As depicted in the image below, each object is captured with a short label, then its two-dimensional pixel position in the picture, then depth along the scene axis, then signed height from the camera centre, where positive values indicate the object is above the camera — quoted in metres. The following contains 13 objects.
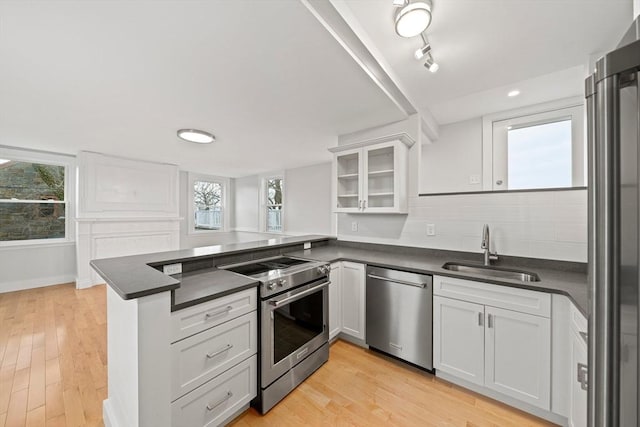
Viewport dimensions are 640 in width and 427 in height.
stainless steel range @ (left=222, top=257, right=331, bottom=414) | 1.61 -0.82
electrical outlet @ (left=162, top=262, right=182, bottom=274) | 1.68 -0.39
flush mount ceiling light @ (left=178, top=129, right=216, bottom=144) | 3.08 +1.02
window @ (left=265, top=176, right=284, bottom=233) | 6.04 +0.25
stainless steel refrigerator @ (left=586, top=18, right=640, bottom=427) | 0.49 -0.05
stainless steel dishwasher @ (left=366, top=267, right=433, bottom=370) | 1.94 -0.87
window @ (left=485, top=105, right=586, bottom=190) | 2.56 +0.71
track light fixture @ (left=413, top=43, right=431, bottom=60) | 1.60 +1.09
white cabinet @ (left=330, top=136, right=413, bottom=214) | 2.56 +0.43
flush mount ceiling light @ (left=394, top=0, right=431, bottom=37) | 1.29 +1.07
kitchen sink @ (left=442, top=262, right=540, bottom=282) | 1.89 -0.50
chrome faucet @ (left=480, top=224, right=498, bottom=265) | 2.11 -0.31
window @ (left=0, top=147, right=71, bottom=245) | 3.92 +0.28
